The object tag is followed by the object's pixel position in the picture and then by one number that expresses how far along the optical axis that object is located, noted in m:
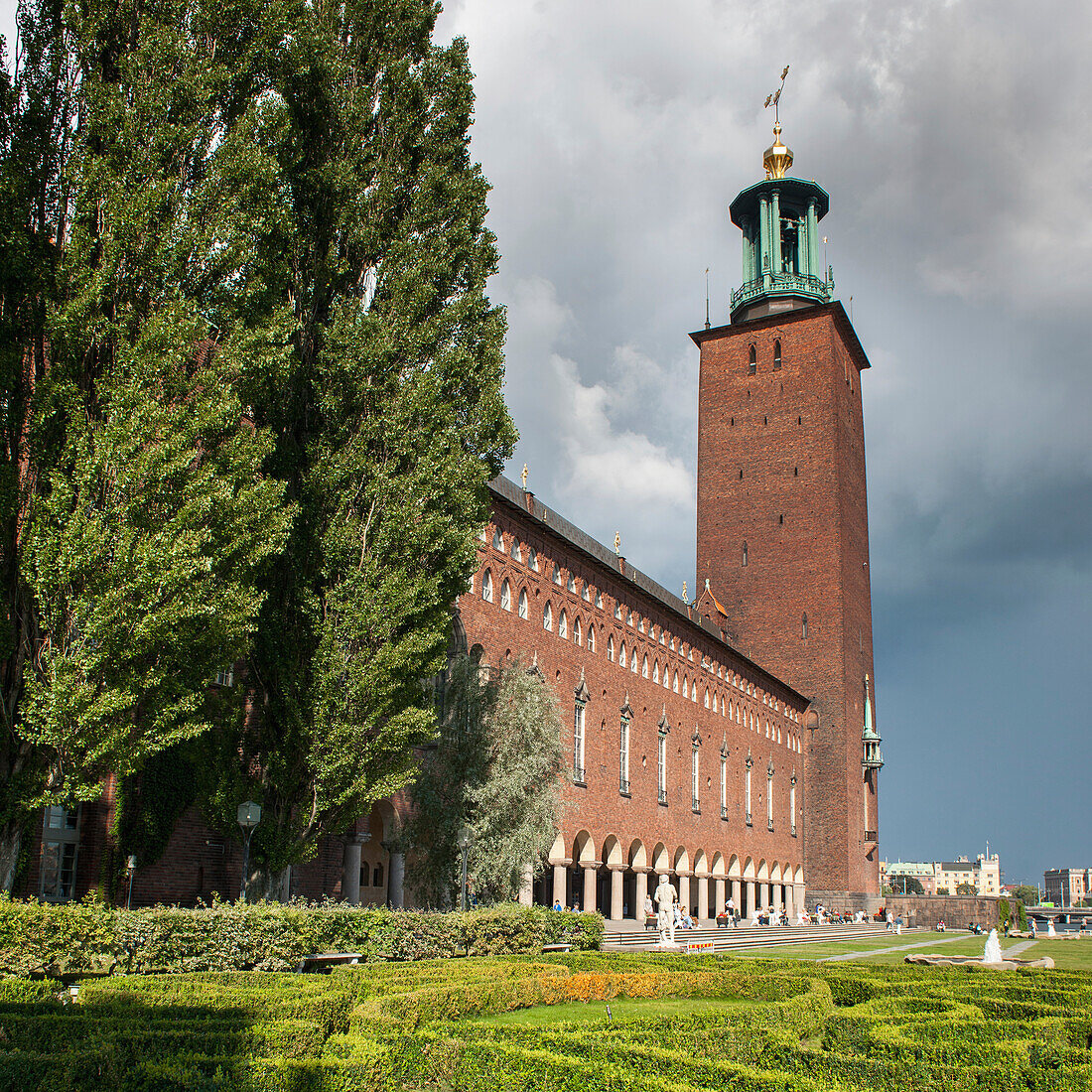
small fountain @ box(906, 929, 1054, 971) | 20.20
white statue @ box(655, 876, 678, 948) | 25.36
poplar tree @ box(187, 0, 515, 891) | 14.79
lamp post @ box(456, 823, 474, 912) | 19.47
